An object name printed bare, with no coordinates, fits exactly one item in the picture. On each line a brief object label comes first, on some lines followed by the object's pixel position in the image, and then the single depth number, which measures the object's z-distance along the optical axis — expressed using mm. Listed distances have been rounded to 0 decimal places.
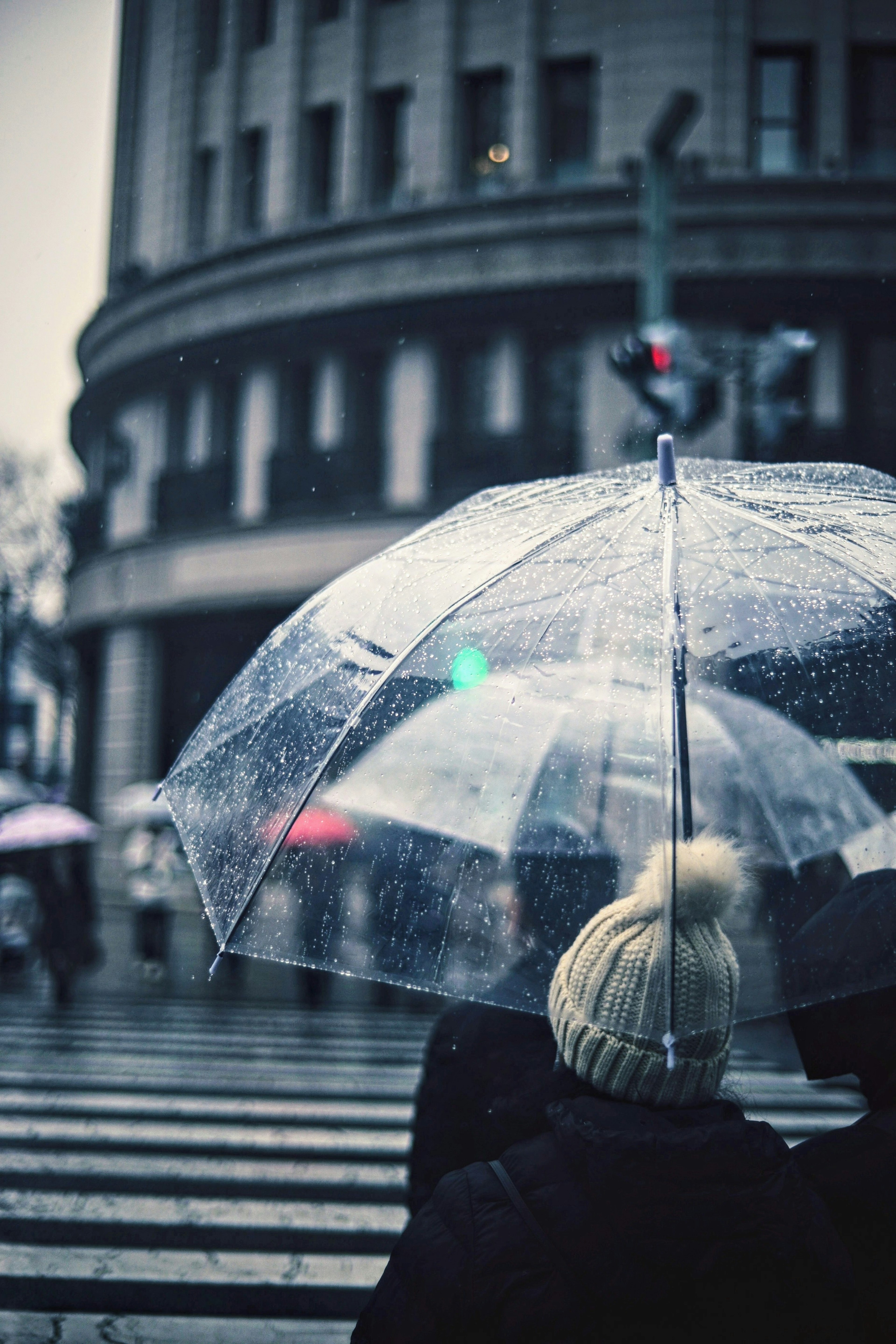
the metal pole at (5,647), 32219
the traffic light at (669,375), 9414
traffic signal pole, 10789
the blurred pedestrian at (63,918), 9695
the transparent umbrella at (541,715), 2541
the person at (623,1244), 1562
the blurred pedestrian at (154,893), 11898
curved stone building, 17422
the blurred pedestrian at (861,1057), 1852
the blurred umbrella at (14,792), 12953
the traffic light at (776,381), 9992
